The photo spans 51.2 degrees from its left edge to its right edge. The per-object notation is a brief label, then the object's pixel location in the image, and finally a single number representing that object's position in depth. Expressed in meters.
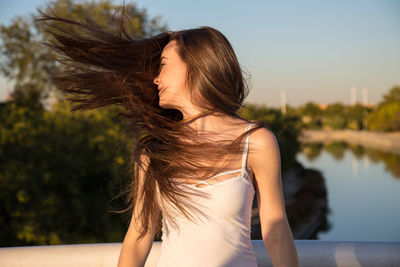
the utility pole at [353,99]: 73.00
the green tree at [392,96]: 59.16
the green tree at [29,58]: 14.66
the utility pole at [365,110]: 62.03
